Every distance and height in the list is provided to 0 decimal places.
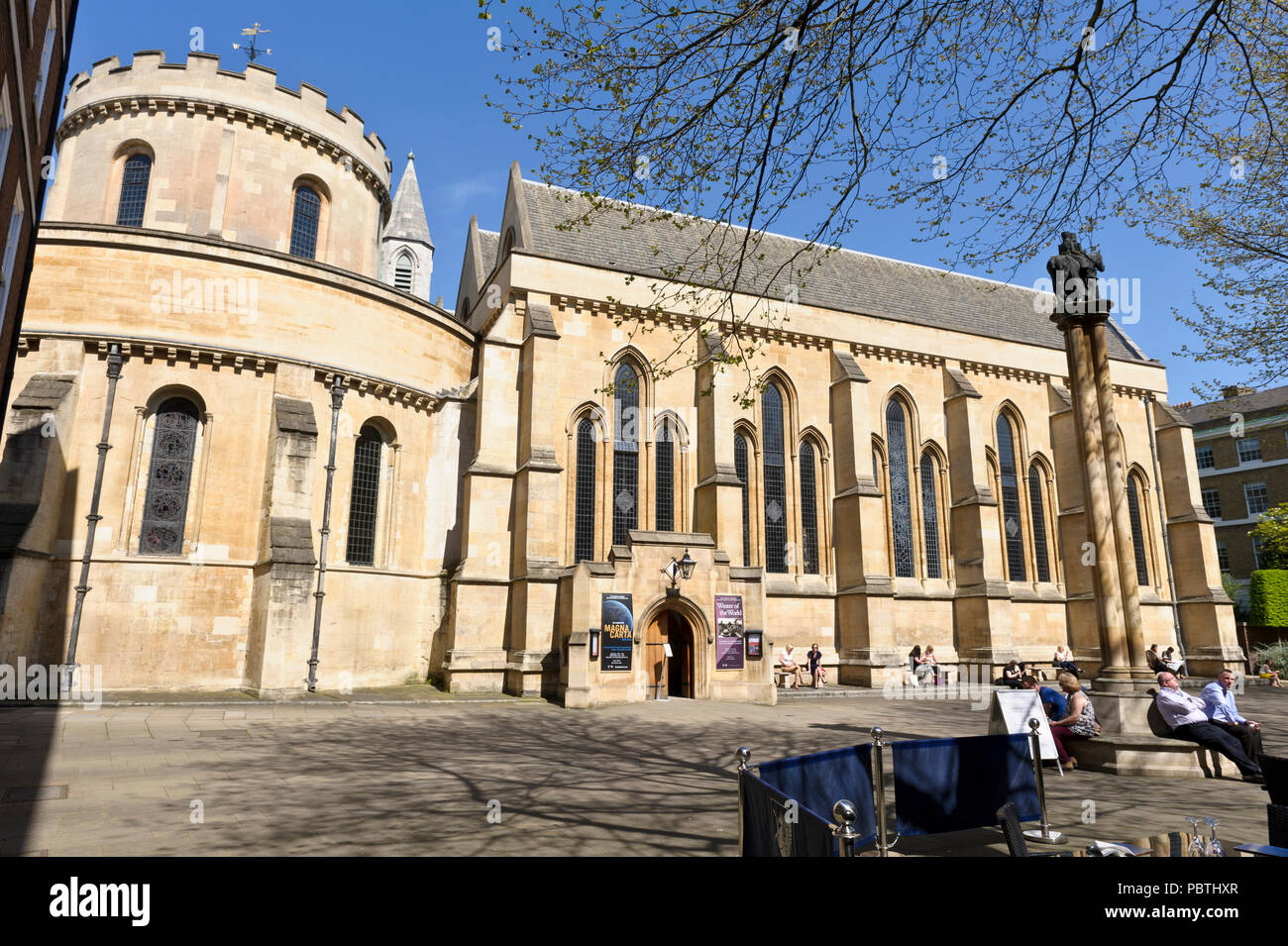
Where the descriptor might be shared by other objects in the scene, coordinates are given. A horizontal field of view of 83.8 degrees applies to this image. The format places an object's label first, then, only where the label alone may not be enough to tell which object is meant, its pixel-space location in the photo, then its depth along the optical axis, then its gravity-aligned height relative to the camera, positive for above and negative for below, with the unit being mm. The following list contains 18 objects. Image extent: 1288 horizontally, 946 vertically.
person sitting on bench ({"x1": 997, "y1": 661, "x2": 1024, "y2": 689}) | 14928 -1441
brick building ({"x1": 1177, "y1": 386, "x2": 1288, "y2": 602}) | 36156 +6761
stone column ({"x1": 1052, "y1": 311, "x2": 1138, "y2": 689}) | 9648 +1520
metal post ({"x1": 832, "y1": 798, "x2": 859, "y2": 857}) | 3326 -1009
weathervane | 23781 +18249
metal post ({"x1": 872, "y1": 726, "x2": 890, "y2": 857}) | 5258 -1311
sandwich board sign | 8641 -1235
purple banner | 18703 -637
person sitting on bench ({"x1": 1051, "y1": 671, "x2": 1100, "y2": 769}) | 9398 -1456
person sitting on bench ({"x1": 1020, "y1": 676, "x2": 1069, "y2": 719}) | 10117 -1311
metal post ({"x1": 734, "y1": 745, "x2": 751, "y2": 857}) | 4592 -984
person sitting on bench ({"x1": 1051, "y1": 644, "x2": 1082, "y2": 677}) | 22273 -1458
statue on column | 10258 +4746
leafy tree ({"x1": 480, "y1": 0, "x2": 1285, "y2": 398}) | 5879 +4513
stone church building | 16094 +4142
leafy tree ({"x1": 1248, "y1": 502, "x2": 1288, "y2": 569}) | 26734 +2983
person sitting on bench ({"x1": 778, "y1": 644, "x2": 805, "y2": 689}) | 21266 -1753
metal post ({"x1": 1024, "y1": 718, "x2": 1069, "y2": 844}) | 6172 -1882
